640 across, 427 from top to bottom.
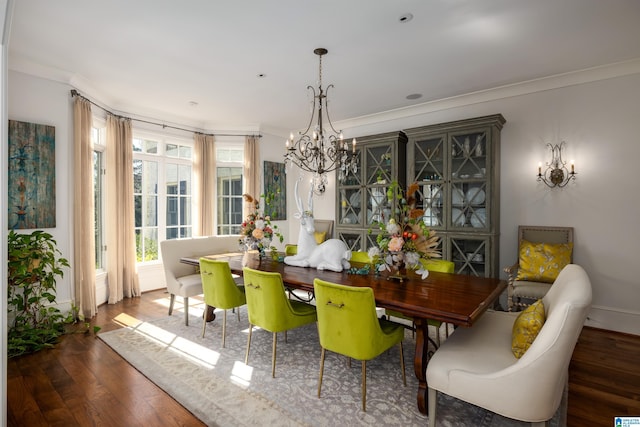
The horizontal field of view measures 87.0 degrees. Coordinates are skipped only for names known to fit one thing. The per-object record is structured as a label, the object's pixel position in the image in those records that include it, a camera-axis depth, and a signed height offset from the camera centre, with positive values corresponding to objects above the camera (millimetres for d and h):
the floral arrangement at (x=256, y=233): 3570 -294
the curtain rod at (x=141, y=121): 3772 +1251
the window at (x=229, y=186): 5875 +338
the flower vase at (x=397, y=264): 2572 -470
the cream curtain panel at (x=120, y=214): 4477 -110
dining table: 1938 -596
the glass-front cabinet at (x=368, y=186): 4723 +279
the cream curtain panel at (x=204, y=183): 5535 +377
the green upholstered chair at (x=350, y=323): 2047 -751
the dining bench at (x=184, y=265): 3693 -678
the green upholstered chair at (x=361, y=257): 3525 -557
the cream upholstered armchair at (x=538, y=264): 3449 -635
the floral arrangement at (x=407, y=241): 2512 -276
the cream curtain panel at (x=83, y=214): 3812 -93
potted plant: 2975 -848
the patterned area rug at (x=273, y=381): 2068 -1304
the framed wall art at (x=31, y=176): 3357 +308
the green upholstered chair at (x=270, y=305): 2518 -769
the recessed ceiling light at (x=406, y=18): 2525 +1421
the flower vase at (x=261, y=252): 3679 -524
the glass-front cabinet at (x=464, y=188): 3916 +208
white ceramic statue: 3016 -431
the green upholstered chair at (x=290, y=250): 3915 -532
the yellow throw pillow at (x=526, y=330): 1888 -718
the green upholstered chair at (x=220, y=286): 3010 -738
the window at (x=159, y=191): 5047 +232
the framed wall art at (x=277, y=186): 6113 +362
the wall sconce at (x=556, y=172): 3764 +371
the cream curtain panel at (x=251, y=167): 5852 +667
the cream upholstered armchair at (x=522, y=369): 1540 -864
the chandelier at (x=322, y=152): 3121 +505
